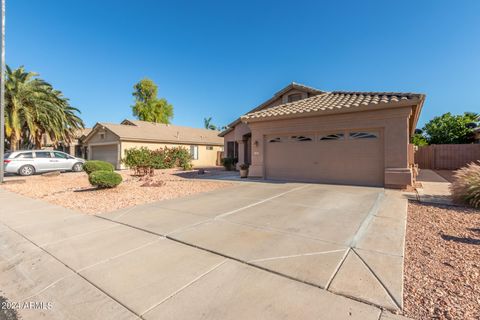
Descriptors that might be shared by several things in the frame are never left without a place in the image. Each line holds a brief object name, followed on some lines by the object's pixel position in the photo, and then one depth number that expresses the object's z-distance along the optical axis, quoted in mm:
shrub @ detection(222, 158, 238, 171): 17750
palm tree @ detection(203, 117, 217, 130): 64375
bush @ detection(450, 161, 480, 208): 5895
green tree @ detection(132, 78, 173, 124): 37000
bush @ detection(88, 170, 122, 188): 8383
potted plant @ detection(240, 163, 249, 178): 12797
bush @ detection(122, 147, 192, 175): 15438
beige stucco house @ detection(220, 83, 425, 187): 8742
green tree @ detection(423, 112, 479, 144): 21938
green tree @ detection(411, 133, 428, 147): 24625
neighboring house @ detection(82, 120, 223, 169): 20156
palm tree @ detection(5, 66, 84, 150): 17312
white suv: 14094
